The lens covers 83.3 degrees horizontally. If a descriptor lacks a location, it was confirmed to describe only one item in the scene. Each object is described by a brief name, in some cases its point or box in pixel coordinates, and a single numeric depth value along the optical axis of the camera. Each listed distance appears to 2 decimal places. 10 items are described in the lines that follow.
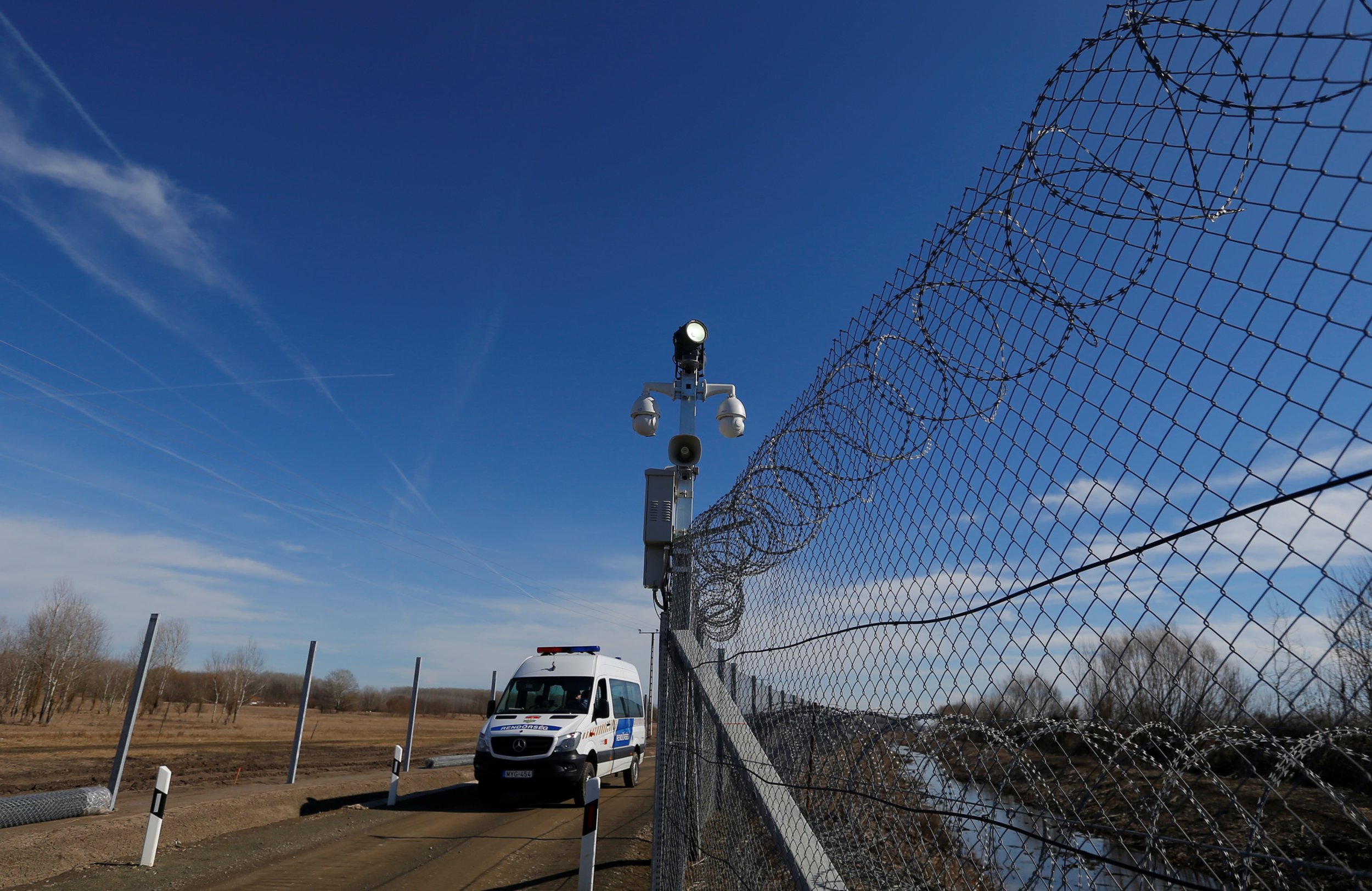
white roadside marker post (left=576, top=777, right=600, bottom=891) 6.12
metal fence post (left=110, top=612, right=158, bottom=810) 8.67
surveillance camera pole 5.30
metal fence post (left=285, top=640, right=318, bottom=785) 11.73
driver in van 13.05
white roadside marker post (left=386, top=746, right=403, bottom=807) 11.05
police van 11.80
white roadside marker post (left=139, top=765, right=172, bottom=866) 7.10
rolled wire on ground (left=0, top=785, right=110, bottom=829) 7.48
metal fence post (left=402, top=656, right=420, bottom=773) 15.42
